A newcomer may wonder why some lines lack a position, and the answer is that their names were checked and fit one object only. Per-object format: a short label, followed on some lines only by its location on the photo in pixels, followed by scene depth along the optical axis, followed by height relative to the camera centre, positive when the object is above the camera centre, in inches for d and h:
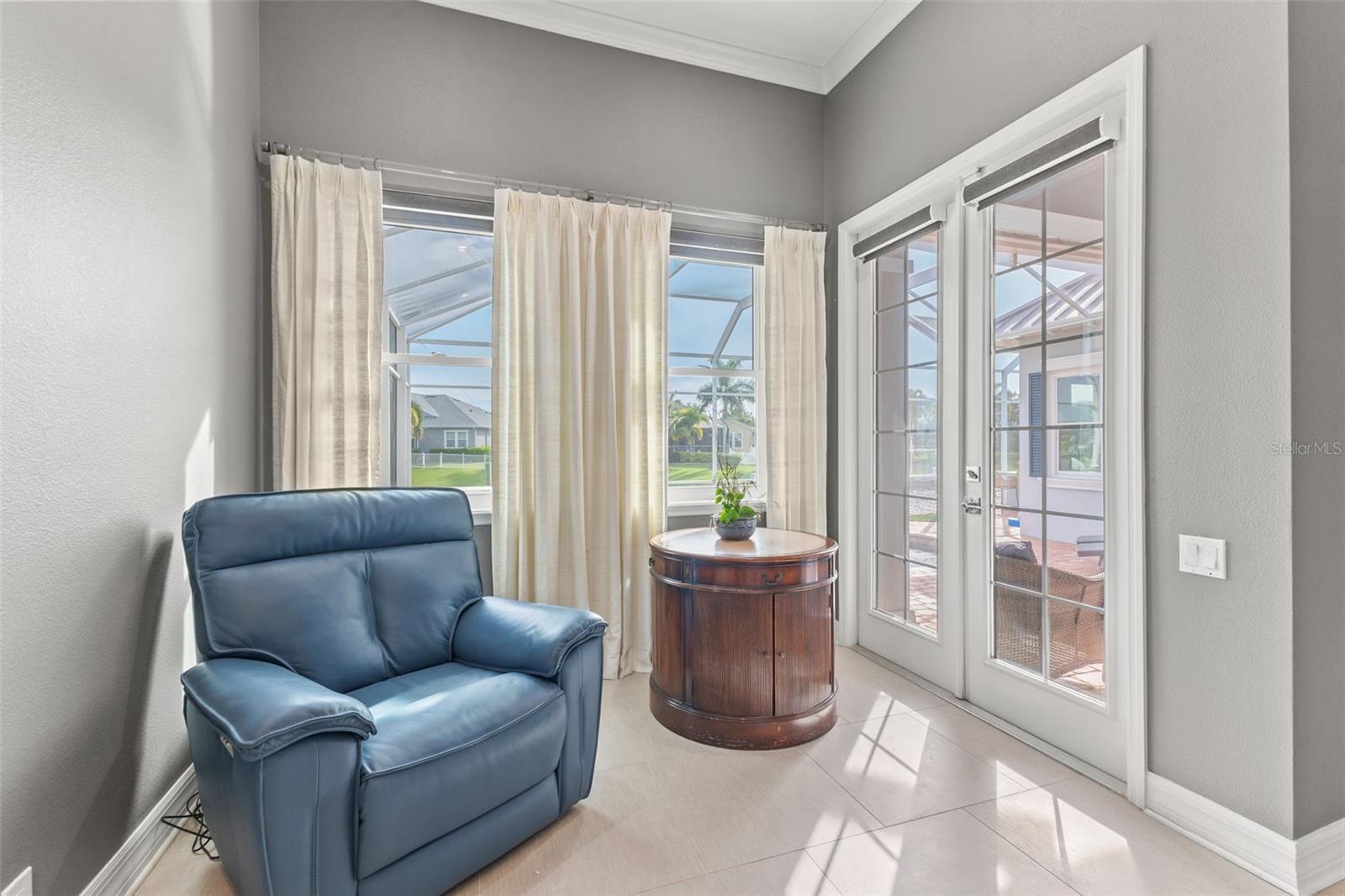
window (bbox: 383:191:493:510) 118.0 +19.6
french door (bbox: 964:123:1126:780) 83.7 -1.9
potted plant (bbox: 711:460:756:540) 102.7 -11.6
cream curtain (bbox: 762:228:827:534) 133.2 +13.4
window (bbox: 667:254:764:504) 136.9 +15.3
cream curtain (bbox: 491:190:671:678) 115.6 +7.4
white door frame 75.0 +6.9
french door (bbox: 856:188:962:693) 109.4 +0.7
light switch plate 67.0 -12.1
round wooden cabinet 90.8 -28.8
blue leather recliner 51.5 -25.5
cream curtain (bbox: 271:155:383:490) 103.1 +20.5
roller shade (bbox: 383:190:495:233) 113.3 +42.4
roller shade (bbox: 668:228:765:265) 131.3 +41.6
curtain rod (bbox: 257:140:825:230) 104.7 +48.4
